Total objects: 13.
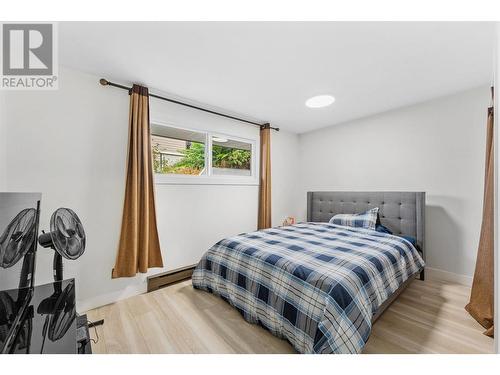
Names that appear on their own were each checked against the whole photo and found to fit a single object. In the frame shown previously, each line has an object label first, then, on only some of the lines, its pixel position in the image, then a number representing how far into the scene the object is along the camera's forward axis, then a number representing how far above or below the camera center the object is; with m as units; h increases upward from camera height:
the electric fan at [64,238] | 1.32 -0.32
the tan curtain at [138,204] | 2.24 -0.17
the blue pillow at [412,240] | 2.65 -0.65
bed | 1.40 -0.72
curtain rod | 2.20 +1.10
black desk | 0.86 -0.62
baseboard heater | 2.49 -1.08
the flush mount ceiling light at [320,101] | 2.69 +1.13
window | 2.80 +0.47
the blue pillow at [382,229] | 2.85 -0.55
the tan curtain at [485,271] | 1.82 -0.73
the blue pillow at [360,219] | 2.88 -0.44
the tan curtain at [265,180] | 3.62 +0.14
